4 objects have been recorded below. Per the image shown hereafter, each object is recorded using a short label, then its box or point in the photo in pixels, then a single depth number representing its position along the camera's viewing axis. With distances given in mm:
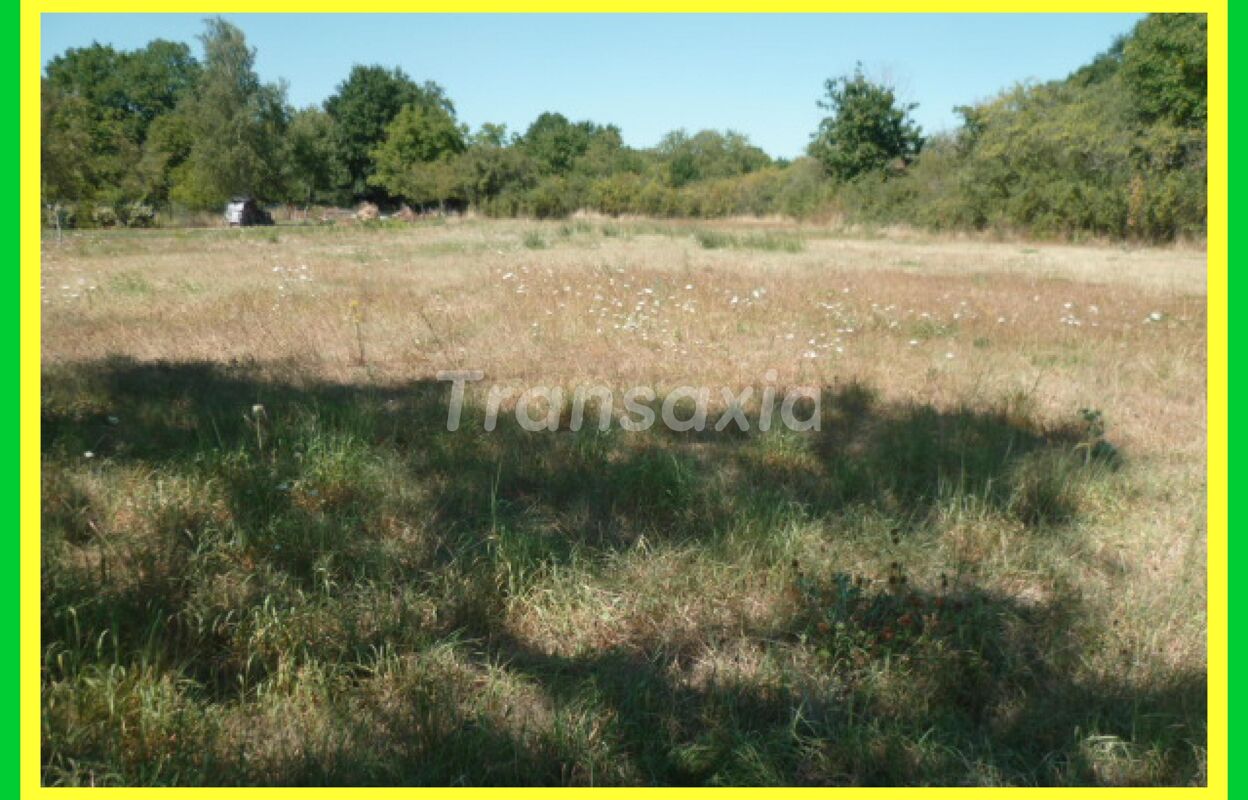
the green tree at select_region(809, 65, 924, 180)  33781
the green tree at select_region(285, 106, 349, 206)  43281
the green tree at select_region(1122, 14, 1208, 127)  19875
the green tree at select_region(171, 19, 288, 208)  38688
